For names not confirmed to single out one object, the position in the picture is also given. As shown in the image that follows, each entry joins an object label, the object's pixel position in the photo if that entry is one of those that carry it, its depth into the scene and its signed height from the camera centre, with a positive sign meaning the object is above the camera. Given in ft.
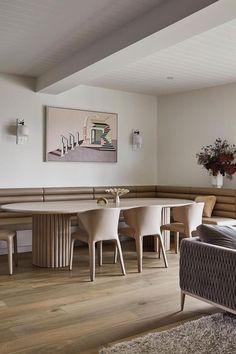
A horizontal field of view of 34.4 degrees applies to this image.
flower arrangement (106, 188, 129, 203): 17.12 -0.79
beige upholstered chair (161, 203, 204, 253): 16.10 -1.87
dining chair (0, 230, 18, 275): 14.40 -2.45
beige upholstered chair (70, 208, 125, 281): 13.80 -1.90
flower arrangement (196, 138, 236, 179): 19.33 +0.82
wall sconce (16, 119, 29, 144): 18.85 +2.11
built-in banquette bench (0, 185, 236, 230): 17.99 -1.16
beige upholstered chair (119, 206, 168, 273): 15.02 -1.92
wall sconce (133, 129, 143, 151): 22.91 +2.08
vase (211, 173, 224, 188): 19.97 -0.28
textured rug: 8.11 -3.74
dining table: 15.21 -2.39
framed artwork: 20.10 +2.15
